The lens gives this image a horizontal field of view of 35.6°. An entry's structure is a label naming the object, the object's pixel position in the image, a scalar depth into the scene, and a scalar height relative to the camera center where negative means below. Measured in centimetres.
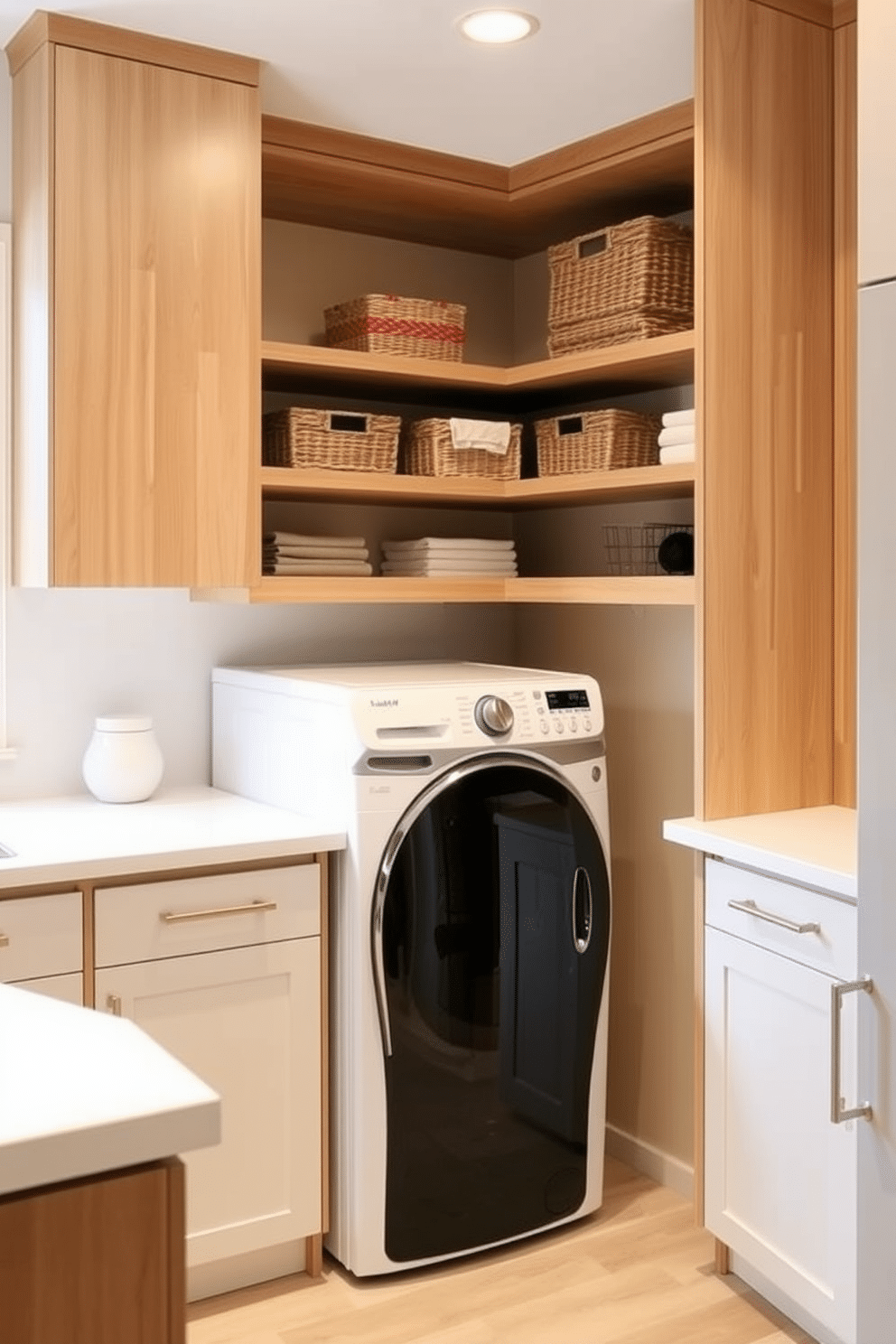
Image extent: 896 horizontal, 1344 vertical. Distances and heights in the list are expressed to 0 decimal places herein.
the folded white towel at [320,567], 314 +18
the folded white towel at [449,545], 335 +24
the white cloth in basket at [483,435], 324 +49
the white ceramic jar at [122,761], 303 -25
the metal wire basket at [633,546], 334 +24
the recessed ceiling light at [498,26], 252 +114
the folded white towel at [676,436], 281 +43
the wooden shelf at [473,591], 285 +12
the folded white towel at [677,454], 281 +39
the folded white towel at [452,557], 335 +21
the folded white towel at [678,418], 281 +46
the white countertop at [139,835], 249 -37
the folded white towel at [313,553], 315 +21
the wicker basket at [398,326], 317 +74
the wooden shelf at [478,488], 294 +35
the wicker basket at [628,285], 295 +78
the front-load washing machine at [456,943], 274 -61
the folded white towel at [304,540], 316 +24
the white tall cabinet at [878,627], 157 +2
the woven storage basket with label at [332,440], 307 +46
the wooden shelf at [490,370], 296 +62
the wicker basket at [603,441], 310 +46
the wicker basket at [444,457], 325 +45
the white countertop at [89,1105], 116 -40
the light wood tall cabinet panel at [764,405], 266 +47
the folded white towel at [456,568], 334 +19
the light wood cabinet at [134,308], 268 +67
